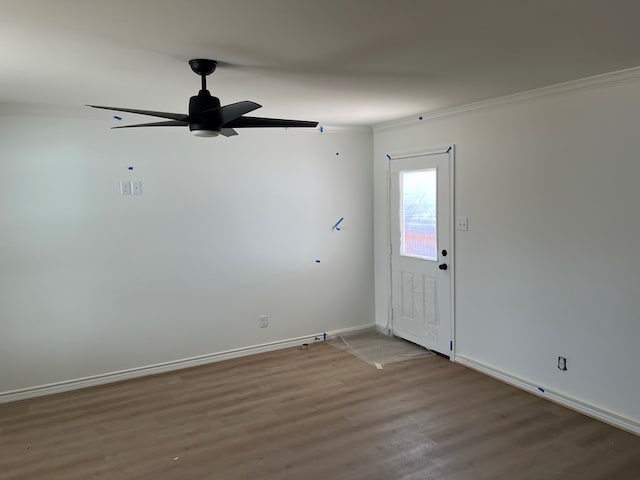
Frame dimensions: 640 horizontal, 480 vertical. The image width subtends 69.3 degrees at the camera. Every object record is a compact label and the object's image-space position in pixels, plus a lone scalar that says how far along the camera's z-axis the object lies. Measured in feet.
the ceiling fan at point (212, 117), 7.72
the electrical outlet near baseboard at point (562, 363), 11.32
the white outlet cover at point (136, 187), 13.44
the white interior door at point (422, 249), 14.57
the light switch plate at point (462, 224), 13.79
